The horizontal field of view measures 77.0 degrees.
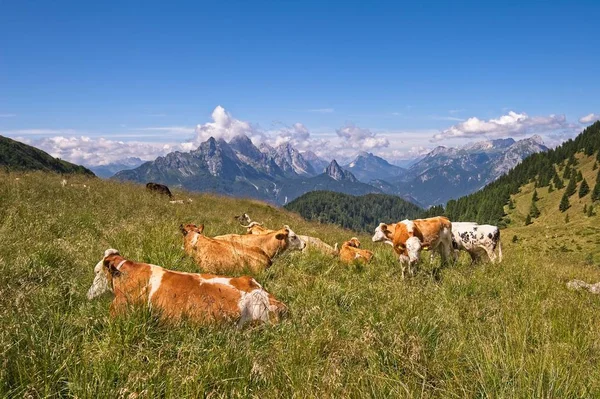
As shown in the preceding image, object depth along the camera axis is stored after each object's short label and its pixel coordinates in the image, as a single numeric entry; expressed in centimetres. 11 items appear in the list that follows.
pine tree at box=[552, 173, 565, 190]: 14950
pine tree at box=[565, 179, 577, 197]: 13725
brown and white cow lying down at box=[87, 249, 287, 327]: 474
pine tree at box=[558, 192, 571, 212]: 13212
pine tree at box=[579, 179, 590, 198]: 13088
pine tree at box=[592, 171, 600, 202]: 12406
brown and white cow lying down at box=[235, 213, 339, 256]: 1198
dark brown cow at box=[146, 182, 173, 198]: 2479
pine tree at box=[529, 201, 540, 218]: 14038
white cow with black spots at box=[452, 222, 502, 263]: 1273
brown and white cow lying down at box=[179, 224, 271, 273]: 803
